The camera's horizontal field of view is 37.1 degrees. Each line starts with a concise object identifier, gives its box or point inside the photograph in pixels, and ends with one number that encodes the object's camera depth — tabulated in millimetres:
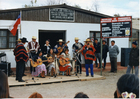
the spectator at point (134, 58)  9172
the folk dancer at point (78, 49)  11257
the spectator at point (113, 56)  12211
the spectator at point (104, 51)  13539
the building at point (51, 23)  12312
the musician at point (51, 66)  10336
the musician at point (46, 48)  11125
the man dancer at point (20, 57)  8648
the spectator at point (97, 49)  13727
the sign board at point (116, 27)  10281
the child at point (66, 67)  10488
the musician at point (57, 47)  10684
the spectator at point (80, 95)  2264
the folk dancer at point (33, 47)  10633
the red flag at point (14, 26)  11781
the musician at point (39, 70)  9891
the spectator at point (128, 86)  2203
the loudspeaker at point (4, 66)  10061
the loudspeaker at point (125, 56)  14969
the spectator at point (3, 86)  2100
